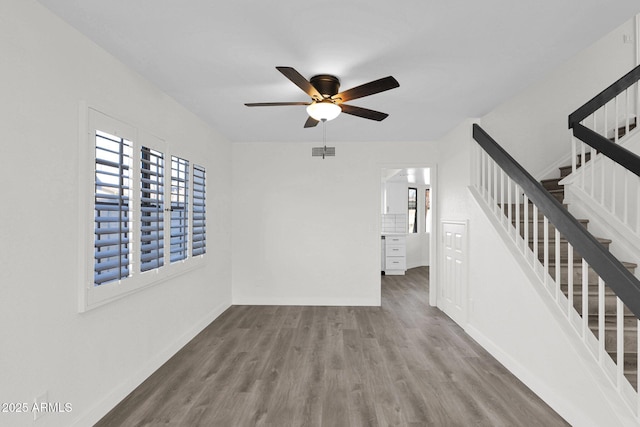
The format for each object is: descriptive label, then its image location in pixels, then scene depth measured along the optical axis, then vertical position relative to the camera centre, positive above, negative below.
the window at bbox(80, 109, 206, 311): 2.08 +0.02
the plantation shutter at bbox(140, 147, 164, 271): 2.66 +0.03
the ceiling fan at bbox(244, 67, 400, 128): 2.16 +0.86
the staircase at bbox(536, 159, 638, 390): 2.18 -0.70
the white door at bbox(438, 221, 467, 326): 3.91 -0.75
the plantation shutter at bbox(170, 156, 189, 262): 3.22 +0.05
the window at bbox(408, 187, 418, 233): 8.98 +0.09
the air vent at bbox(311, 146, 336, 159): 4.45 +0.87
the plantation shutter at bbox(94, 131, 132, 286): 2.13 +0.03
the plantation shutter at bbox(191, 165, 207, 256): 3.72 +0.00
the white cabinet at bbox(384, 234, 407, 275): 7.59 -0.95
